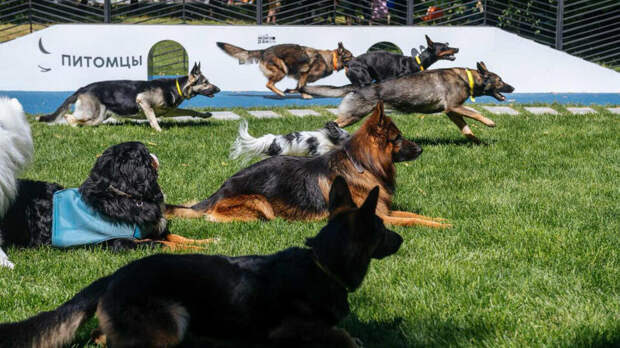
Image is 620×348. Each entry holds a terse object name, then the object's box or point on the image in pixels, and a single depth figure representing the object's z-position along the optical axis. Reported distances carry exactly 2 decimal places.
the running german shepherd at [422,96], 9.53
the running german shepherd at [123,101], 10.81
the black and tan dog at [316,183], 5.66
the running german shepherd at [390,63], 14.09
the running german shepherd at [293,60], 15.56
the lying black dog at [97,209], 4.78
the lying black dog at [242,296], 2.87
